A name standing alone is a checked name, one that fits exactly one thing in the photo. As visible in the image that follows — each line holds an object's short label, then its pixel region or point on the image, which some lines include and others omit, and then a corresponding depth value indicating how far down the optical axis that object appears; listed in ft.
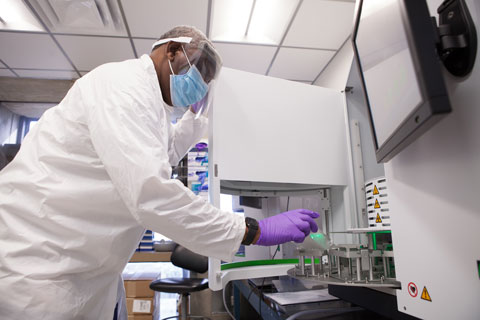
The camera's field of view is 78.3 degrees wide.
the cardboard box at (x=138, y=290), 7.79
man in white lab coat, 2.37
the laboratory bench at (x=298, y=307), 2.96
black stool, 7.18
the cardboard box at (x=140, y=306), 7.65
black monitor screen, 1.37
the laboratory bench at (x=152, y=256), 8.82
